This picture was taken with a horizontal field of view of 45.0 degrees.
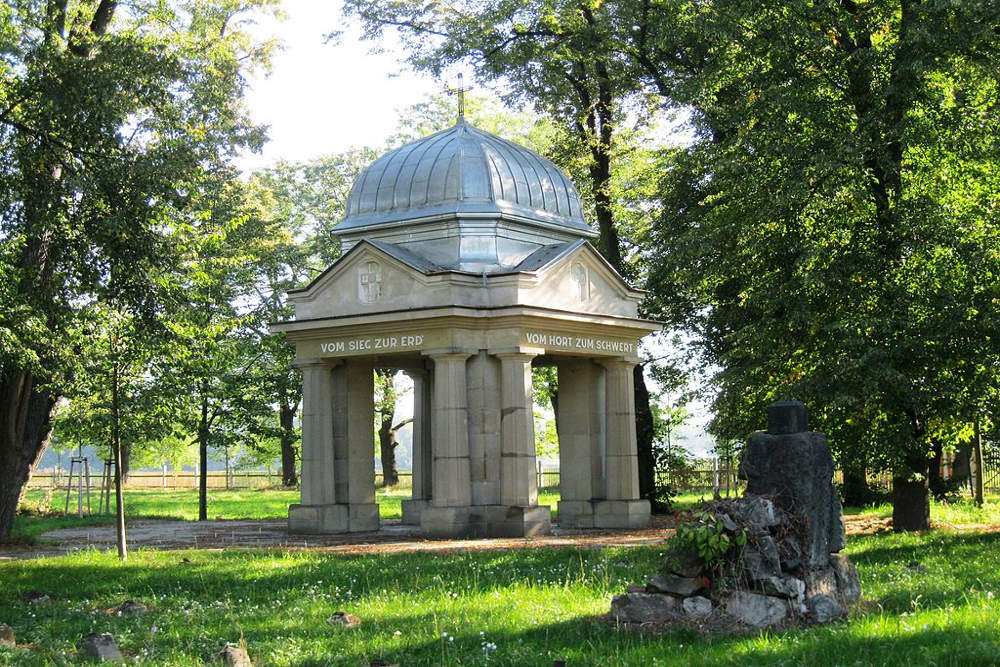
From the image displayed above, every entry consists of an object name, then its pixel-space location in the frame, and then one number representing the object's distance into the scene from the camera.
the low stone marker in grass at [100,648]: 9.97
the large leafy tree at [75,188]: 16.23
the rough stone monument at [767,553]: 10.79
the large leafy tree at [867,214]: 19.28
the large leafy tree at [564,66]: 29.80
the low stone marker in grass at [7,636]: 10.72
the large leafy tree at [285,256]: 30.12
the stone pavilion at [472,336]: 22.73
